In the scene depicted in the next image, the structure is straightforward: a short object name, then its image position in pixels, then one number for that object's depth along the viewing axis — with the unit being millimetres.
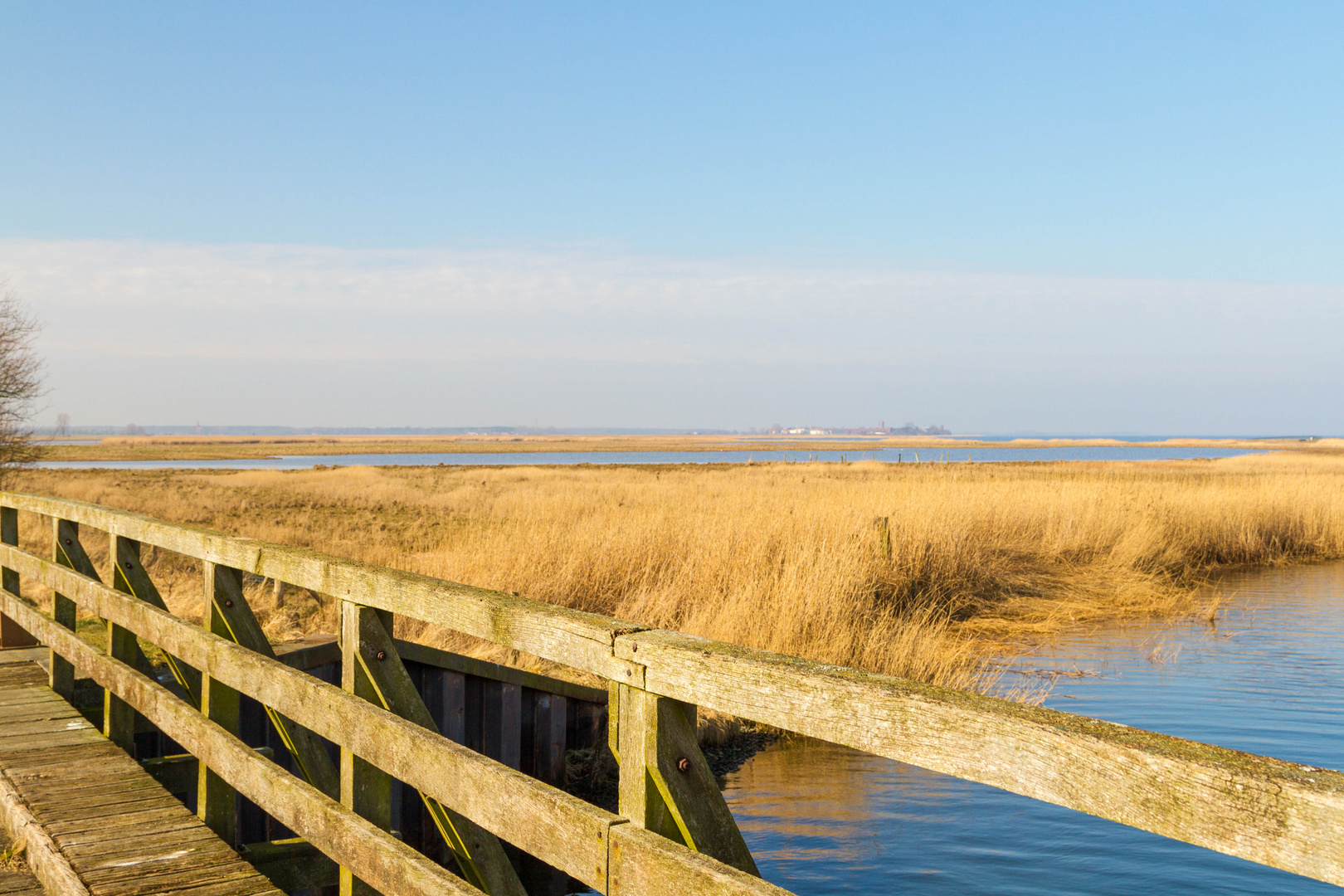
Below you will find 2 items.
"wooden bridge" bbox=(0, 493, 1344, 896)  1556
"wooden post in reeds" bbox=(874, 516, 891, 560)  15039
